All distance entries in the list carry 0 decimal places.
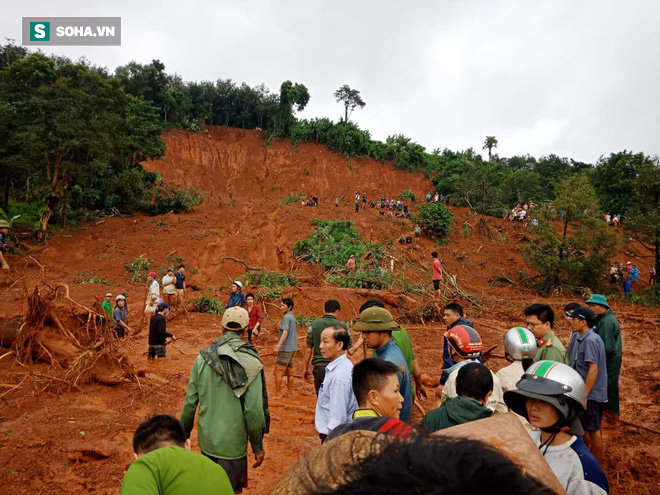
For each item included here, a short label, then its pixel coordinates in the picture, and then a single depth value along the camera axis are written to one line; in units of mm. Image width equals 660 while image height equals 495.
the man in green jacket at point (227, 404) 2963
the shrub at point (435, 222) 25188
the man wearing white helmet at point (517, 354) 3189
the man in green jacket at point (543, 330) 3826
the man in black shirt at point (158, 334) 7777
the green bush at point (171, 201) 25562
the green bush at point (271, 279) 15039
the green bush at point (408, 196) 37875
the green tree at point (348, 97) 45688
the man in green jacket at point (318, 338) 4903
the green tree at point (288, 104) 40156
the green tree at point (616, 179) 30812
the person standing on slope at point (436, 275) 14102
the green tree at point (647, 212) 17594
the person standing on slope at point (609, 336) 4434
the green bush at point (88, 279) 17266
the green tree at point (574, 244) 17969
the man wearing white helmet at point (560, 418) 1934
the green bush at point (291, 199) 30966
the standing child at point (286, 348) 6443
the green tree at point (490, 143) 51291
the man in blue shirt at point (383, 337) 3053
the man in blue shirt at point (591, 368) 3904
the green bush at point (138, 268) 18280
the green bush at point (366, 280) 15483
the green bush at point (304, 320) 12180
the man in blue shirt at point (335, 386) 3014
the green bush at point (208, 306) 13375
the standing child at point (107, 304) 7768
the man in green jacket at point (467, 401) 2301
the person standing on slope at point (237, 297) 9160
